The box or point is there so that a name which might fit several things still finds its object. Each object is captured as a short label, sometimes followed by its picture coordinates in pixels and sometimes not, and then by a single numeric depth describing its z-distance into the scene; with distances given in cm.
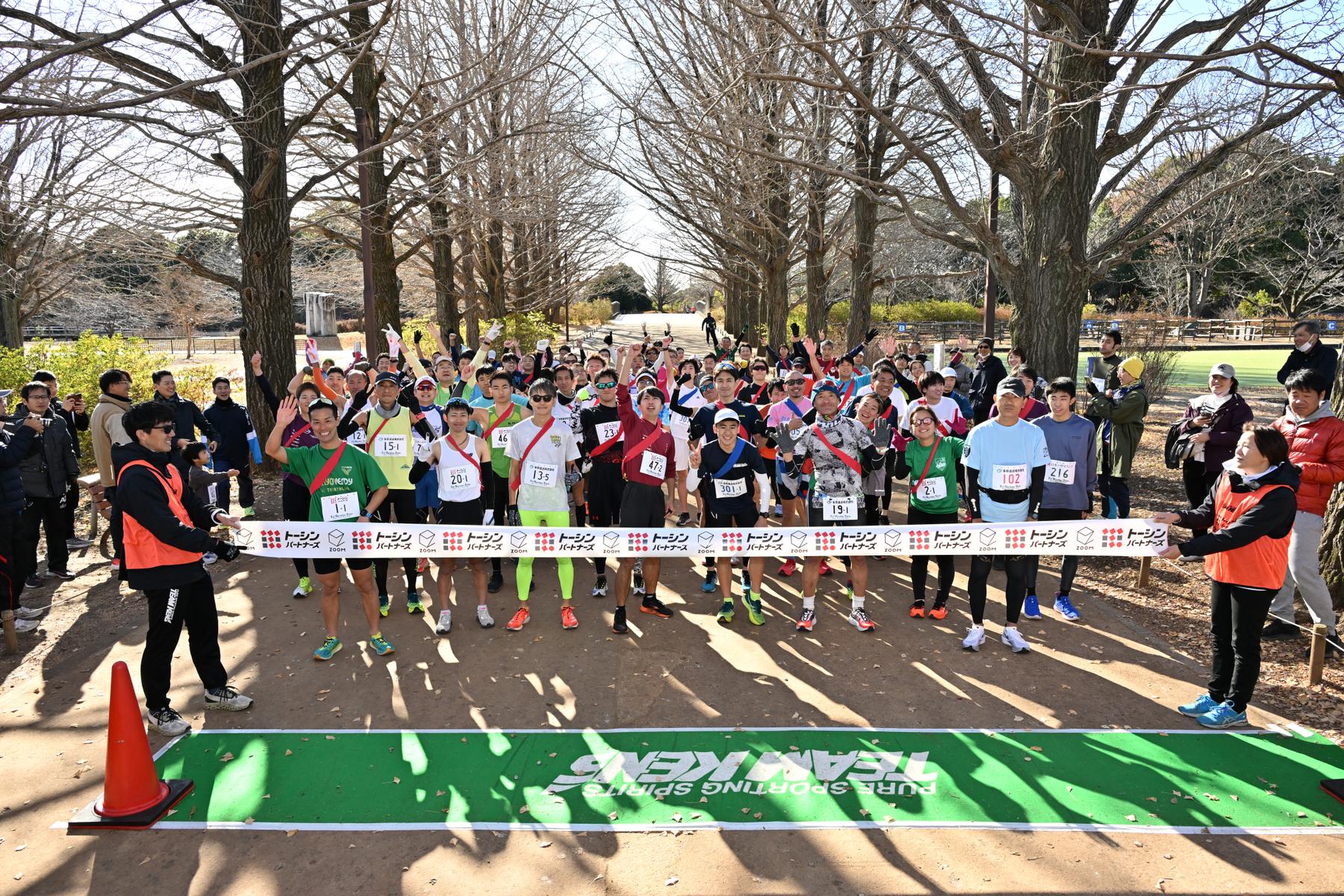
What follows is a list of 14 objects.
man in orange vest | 512
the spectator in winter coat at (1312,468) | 604
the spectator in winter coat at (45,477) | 786
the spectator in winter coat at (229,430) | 948
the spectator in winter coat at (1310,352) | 905
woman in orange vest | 503
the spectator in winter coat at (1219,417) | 779
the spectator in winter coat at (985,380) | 1127
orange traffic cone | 449
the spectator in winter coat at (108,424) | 807
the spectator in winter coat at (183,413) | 857
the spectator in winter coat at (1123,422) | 877
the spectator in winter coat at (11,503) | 682
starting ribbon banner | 632
